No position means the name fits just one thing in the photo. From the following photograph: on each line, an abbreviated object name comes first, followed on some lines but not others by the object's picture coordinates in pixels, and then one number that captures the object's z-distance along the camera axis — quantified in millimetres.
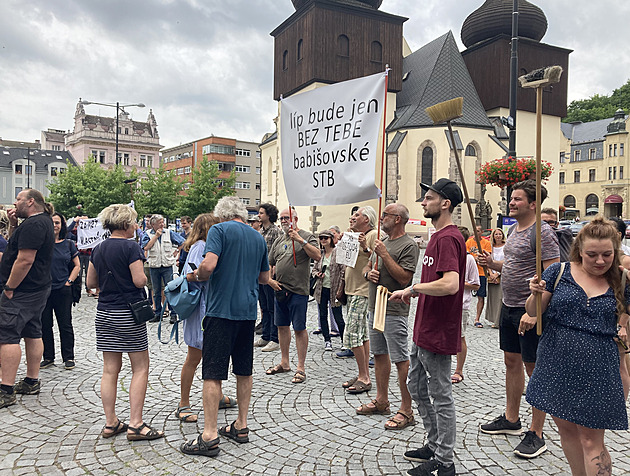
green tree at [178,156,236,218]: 47312
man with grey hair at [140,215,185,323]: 9578
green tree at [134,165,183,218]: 46375
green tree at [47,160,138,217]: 45062
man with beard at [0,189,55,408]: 4945
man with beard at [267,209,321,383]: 6055
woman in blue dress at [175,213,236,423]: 4621
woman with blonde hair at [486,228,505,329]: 9003
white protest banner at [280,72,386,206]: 4961
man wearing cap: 3488
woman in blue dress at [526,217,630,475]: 2867
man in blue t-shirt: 3945
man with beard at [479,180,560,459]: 3959
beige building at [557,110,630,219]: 65125
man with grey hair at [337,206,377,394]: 5434
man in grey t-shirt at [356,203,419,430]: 4465
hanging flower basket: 12750
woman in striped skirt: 4195
